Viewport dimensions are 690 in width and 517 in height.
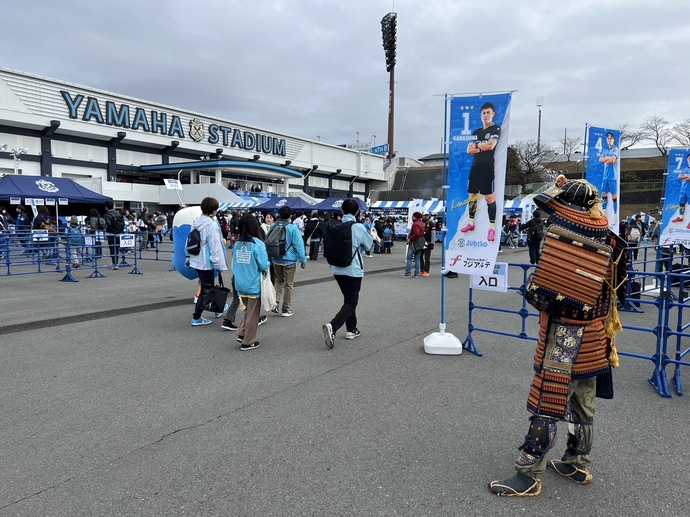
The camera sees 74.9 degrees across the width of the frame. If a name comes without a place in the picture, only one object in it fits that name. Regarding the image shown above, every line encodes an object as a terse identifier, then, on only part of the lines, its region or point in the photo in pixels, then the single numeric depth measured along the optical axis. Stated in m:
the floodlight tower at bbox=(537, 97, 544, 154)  63.34
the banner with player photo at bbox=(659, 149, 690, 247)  10.23
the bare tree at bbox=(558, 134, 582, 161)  70.25
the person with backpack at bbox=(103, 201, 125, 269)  15.17
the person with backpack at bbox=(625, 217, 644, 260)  15.13
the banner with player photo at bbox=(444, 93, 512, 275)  5.13
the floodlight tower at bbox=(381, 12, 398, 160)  64.22
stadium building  33.38
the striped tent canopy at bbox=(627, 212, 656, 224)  35.00
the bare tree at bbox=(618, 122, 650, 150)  62.78
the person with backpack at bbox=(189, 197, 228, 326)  6.64
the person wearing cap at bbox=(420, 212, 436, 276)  13.25
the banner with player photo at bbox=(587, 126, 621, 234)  9.58
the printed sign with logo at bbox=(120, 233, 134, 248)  13.03
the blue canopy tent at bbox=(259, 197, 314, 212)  24.78
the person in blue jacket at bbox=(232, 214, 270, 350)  5.70
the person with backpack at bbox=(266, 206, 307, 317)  7.33
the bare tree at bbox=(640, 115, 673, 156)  59.72
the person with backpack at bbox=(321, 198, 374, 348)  5.79
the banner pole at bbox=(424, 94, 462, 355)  5.44
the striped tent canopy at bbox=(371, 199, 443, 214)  29.13
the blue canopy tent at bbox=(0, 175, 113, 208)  17.62
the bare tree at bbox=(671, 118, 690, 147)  54.36
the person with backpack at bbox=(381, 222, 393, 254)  21.19
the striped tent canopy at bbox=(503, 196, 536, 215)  28.83
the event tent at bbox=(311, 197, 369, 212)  25.00
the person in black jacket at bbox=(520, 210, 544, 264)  13.49
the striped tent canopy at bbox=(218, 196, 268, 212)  31.30
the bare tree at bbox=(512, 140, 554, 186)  61.50
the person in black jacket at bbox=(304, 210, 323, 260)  16.50
